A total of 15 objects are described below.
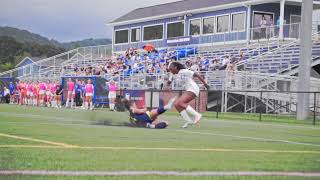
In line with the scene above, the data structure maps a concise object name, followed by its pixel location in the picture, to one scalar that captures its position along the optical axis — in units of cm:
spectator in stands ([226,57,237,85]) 3675
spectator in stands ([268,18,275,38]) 4706
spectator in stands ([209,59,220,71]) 4134
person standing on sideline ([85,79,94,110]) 3894
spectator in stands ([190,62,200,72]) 4213
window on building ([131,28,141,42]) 6601
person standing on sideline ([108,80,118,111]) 3754
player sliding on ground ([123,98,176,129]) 1795
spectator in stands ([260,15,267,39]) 4838
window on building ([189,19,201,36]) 5731
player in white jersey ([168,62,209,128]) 1942
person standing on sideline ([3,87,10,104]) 4872
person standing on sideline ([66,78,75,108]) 4188
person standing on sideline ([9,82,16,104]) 5038
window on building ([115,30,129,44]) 6831
